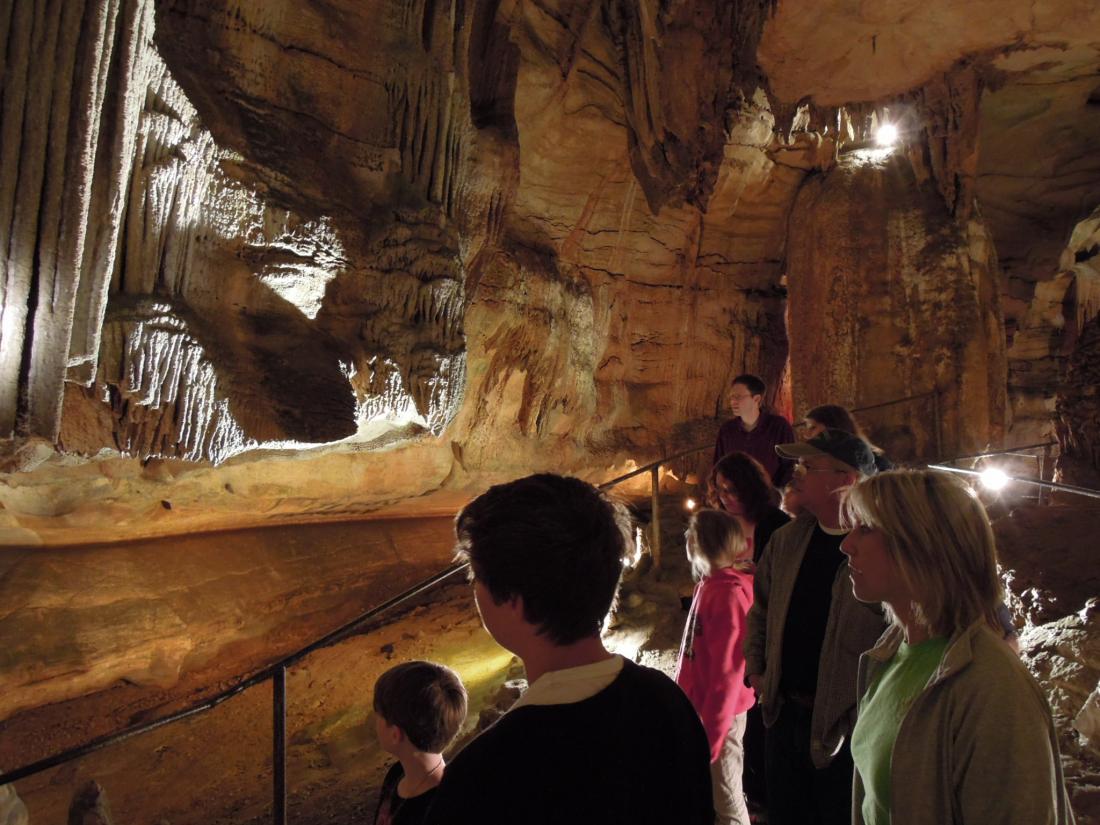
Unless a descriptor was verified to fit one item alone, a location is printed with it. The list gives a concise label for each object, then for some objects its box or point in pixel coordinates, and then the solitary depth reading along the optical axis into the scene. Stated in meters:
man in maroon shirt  3.87
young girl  2.37
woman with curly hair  2.81
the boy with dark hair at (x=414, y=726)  1.70
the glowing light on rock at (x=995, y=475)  3.38
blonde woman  1.12
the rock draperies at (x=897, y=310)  7.45
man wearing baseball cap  1.90
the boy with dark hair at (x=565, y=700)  0.85
